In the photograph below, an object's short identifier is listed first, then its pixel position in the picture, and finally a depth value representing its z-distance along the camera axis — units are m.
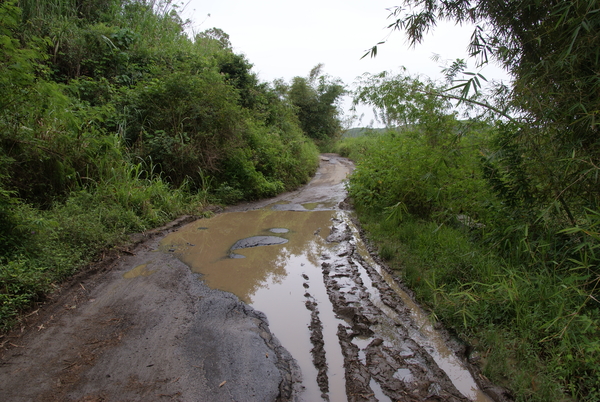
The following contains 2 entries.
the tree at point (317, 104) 25.03
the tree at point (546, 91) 2.55
